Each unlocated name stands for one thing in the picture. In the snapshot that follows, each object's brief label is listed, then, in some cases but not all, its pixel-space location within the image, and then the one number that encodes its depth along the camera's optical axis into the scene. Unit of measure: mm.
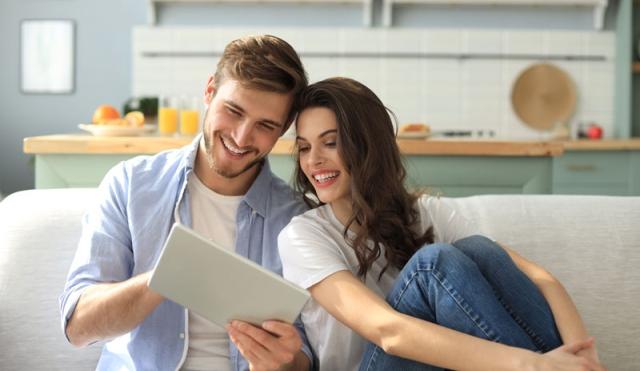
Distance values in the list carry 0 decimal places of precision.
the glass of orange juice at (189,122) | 3816
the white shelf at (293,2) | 5523
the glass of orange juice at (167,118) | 3928
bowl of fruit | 3465
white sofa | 2037
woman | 1647
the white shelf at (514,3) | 5527
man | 1846
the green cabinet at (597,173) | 4957
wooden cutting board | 5656
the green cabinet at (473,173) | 3253
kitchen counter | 3197
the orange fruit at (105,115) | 3605
